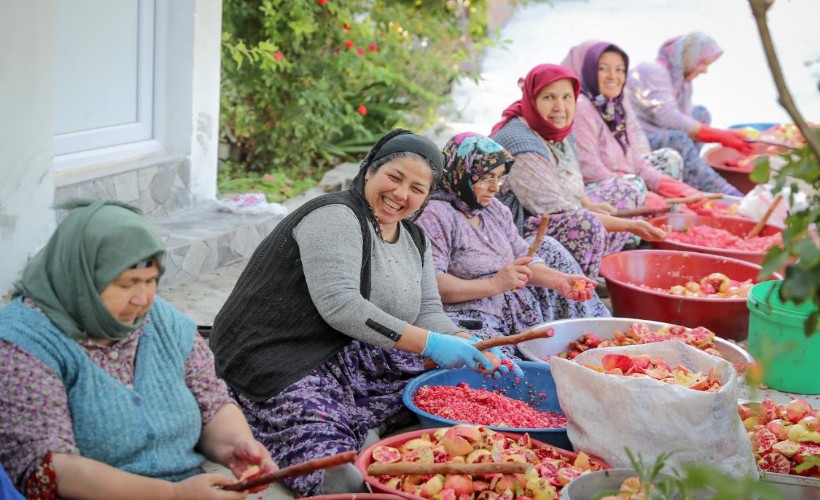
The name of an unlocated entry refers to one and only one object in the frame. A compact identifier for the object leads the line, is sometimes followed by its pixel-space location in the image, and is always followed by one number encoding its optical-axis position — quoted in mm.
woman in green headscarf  1889
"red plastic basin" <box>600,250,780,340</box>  4312
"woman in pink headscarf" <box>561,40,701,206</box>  5828
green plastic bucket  3775
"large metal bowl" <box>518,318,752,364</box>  3789
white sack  2633
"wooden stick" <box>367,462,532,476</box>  2461
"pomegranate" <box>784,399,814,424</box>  3189
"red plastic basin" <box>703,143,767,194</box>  7312
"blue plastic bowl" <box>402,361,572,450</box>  3326
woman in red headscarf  4652
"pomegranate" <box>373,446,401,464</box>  2660
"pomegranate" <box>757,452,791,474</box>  2875
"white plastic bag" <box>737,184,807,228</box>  5812
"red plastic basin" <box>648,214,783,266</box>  5629
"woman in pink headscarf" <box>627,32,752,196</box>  7070
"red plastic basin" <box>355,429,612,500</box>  2480
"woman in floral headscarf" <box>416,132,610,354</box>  3742
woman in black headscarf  2861
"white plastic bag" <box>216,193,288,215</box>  5469
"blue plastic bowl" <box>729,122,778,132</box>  8570
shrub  6770
